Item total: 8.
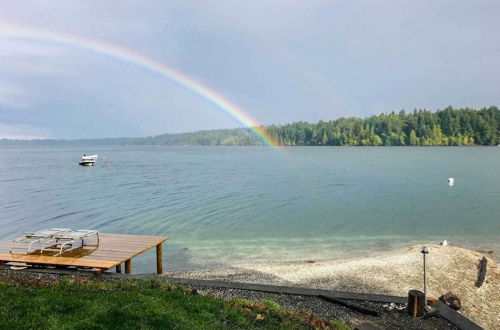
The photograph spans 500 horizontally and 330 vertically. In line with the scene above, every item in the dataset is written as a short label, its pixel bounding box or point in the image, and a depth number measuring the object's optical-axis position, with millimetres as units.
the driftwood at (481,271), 12866
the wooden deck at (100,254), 10656
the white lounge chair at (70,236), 12199
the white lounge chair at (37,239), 12172
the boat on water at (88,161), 93000
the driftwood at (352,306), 8242
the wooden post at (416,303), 8047
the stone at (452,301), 10289
